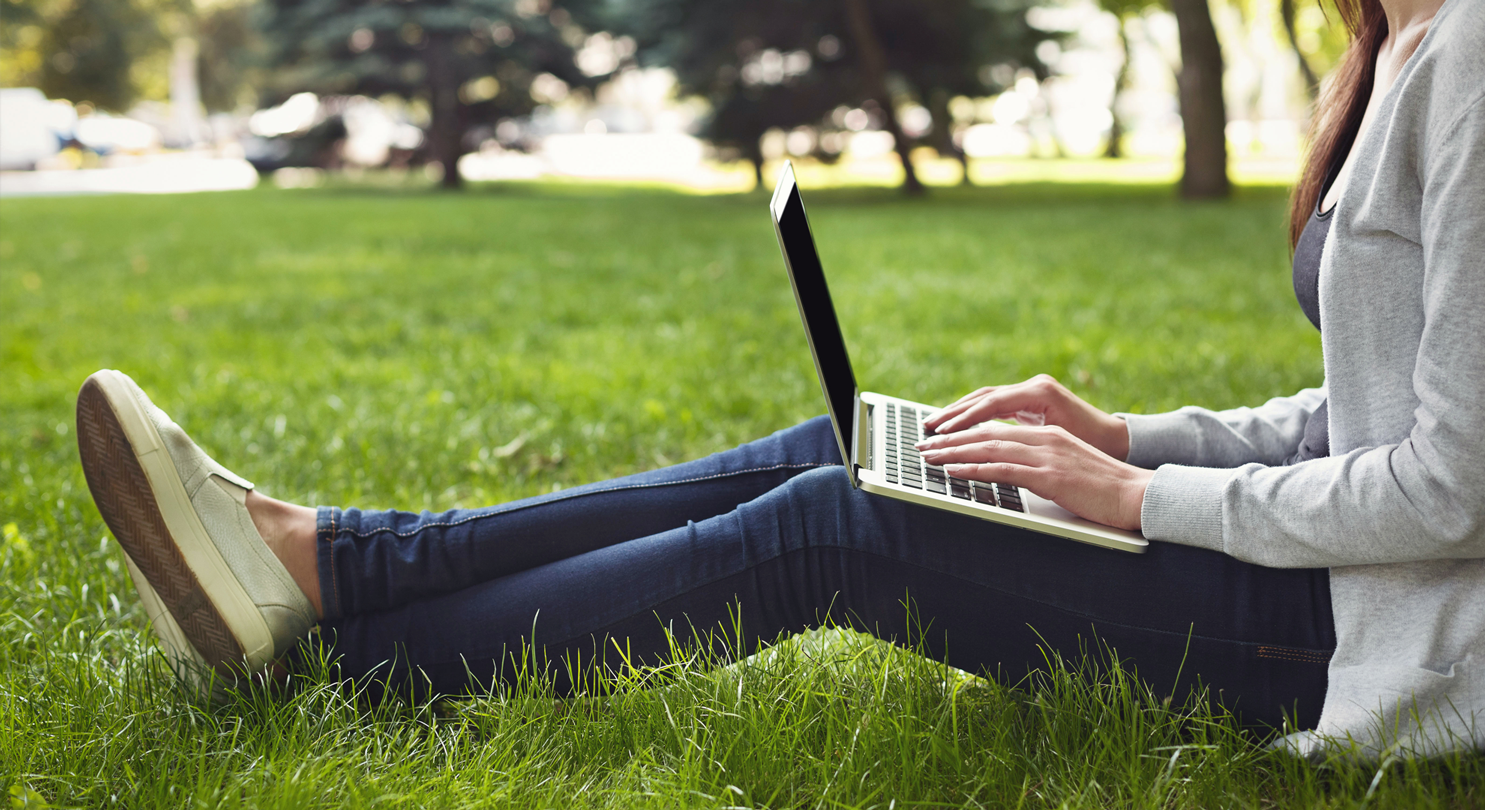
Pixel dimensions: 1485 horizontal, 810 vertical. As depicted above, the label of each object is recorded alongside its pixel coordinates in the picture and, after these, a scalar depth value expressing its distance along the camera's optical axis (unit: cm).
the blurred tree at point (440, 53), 1942
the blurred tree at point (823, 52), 1648
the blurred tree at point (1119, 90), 3522
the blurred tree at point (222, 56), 4512
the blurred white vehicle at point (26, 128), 3139
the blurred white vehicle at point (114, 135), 4010
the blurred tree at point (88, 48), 3234
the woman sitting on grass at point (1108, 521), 138
